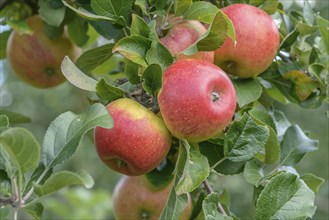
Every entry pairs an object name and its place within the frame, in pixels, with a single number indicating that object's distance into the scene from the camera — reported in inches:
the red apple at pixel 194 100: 35.5
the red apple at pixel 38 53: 48.7
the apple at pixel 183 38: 38.1
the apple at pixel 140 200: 43.0
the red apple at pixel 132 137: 35.8
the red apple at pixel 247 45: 39.9
